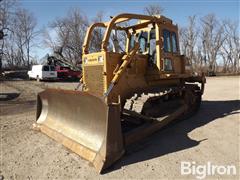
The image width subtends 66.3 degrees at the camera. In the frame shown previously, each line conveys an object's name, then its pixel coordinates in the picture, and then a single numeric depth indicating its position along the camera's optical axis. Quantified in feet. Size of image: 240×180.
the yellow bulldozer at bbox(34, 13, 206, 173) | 11.18
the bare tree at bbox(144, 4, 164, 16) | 96.36
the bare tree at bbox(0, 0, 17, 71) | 80.28
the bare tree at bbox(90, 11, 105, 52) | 68.71
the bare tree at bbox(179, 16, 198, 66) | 107.62
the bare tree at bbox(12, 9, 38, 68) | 111.72
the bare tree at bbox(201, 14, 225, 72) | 109.27
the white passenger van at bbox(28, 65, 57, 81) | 57.01
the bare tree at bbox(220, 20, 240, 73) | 112.10
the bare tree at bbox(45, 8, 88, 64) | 90.87
